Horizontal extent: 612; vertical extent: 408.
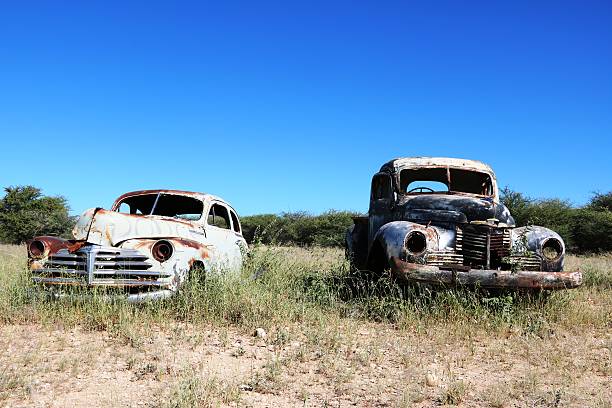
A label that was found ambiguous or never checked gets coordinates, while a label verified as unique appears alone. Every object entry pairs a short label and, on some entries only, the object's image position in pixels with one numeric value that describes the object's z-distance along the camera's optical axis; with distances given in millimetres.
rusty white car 5809
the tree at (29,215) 22188
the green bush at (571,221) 19344
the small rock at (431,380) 4004
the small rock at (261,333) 5238
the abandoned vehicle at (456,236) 5930
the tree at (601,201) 25998
